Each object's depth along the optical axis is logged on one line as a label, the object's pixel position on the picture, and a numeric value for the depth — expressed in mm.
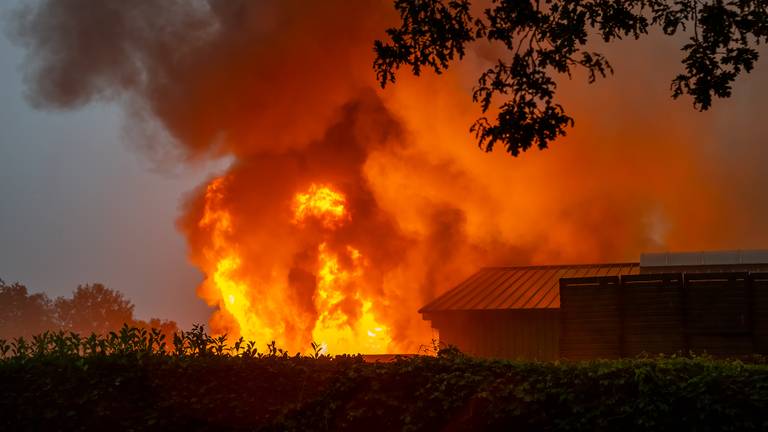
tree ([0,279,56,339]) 101938
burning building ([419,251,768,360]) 14906
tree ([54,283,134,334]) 104562
